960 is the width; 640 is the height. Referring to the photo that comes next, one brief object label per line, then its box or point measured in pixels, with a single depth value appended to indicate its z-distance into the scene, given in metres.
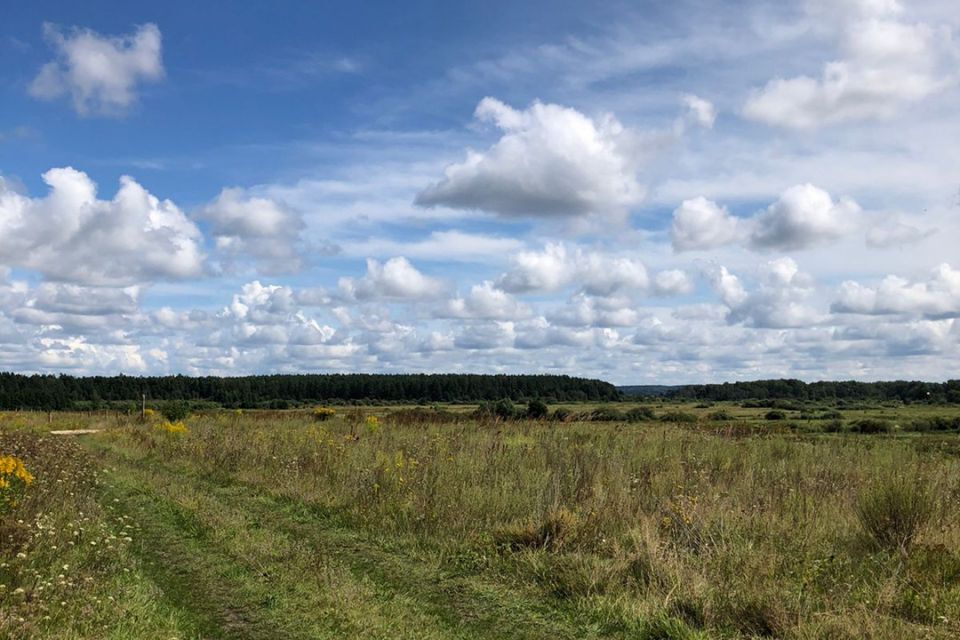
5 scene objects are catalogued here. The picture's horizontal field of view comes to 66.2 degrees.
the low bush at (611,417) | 30.66
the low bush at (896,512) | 9.23
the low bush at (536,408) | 34.53
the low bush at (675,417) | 33.32
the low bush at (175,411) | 42.44
